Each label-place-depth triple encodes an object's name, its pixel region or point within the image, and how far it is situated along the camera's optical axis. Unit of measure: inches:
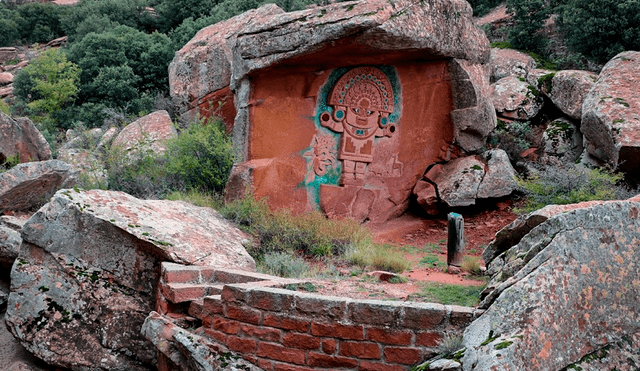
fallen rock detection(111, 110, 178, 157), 461.6
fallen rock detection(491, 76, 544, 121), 488.4
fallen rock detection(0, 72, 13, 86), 856.9
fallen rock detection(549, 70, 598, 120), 463.2
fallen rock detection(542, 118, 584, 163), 446.3
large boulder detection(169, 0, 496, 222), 348.8
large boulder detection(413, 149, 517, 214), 409.1
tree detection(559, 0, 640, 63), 615.8
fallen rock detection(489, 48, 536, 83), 600.1
